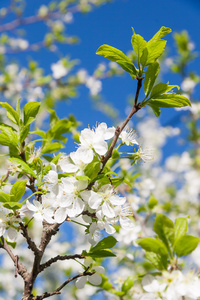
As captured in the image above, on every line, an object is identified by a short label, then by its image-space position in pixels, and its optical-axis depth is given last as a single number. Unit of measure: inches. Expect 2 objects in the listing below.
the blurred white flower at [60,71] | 122.0
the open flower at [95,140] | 26.9
